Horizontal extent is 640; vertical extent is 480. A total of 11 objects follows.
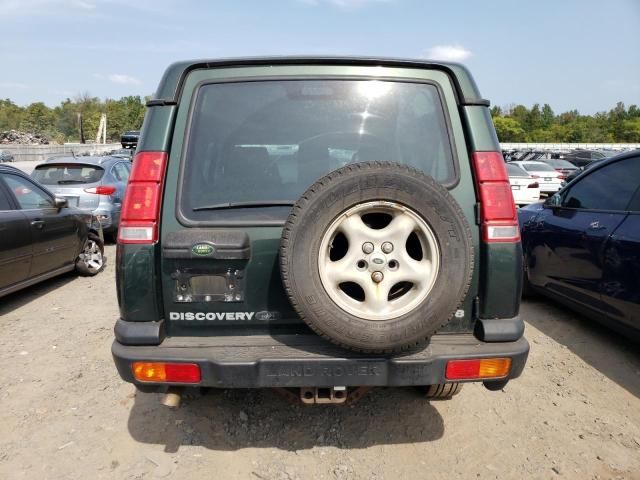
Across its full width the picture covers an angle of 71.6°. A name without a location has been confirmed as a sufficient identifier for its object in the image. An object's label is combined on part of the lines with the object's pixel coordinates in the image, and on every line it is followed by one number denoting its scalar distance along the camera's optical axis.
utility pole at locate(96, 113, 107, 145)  60.67
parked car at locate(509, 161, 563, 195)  15.55
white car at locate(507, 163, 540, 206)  12.79
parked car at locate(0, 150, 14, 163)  30.84
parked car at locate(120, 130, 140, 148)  38.72
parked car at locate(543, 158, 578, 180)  19.78
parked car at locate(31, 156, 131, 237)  8.03
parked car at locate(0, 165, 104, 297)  4.66
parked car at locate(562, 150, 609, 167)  27.32
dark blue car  3.46
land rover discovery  1.92
